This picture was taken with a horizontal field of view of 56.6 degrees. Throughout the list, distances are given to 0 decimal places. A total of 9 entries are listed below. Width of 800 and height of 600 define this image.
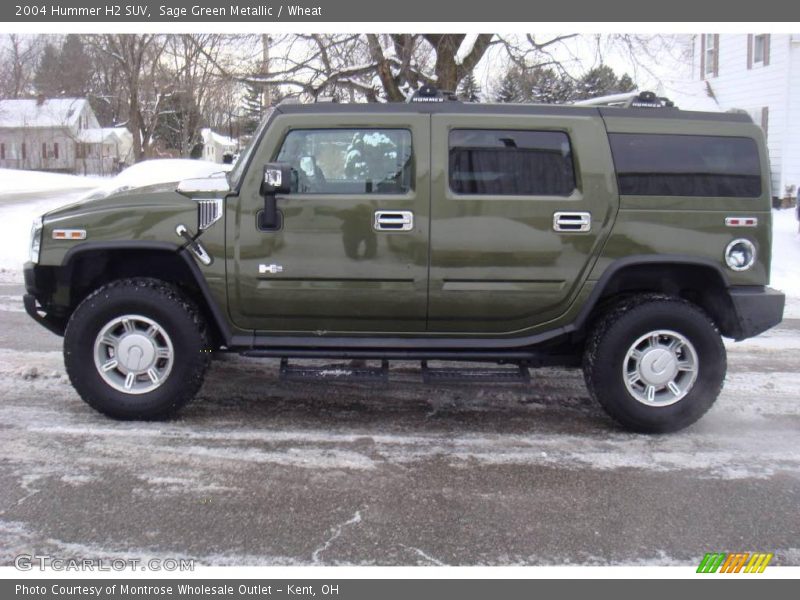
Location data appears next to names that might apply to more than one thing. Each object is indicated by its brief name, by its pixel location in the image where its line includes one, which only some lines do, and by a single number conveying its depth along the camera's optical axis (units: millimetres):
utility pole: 12836
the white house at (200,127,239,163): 46500
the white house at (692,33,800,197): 18016
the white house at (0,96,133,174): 55125
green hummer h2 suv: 4633
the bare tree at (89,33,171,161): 27203
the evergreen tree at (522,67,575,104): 13477
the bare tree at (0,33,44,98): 49562
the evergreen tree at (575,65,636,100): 13764
